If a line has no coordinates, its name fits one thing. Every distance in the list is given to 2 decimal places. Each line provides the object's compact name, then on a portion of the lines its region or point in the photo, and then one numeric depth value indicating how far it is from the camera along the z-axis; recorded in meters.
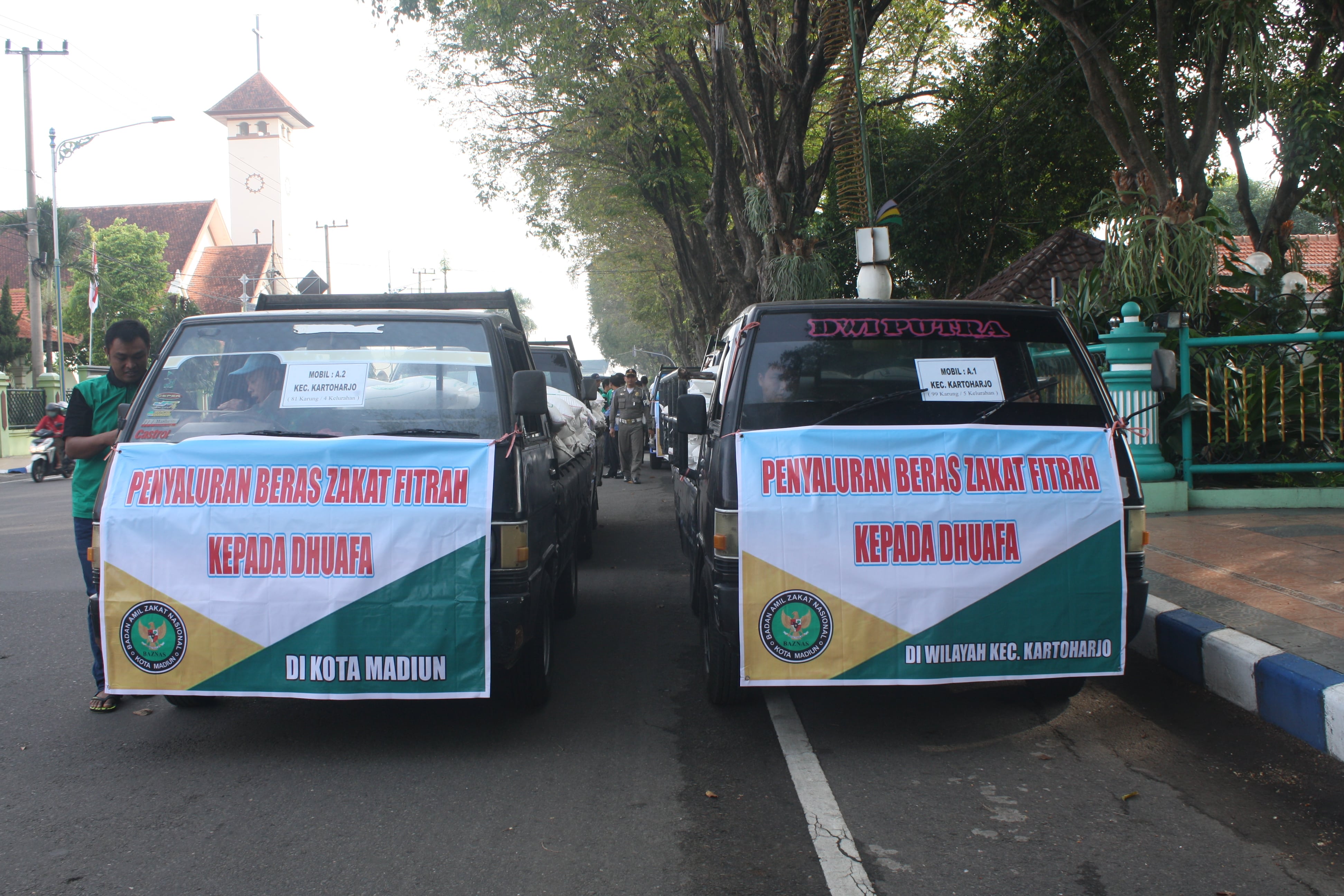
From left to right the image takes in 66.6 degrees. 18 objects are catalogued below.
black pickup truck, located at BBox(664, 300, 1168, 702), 4.50
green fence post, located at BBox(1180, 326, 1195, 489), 8.77
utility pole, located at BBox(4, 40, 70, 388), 24.80
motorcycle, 18.83
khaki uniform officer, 15.87
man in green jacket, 4.67
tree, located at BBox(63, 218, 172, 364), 45.81
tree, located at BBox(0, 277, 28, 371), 39.81
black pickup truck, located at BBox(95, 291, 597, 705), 4.07
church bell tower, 75.38
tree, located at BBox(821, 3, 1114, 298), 19.17
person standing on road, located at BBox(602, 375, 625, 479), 16.47
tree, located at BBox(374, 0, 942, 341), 14.68
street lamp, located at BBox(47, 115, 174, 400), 26.66
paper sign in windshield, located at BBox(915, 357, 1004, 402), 4.56
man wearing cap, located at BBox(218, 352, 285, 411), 4.34
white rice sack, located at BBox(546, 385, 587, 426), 6.89
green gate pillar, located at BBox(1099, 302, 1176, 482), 8.80
